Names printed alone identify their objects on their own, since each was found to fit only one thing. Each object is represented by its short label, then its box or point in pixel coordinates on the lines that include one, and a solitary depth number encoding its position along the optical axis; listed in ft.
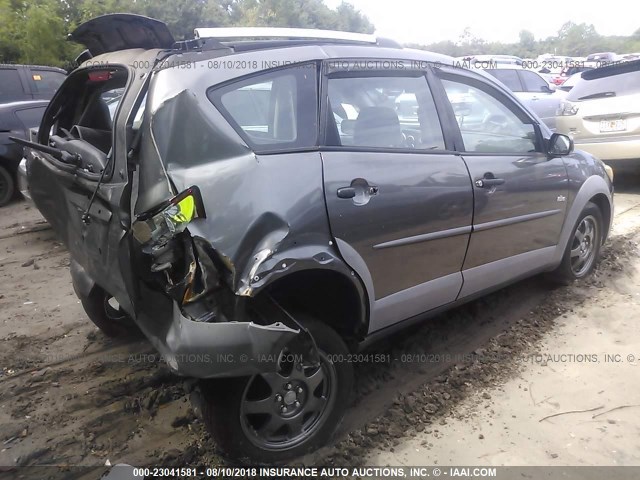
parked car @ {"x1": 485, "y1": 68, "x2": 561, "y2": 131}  33.90
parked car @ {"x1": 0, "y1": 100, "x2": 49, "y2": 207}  23.30
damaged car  7.15
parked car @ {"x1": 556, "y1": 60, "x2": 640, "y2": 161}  22.54
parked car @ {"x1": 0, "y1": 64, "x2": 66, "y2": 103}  27.14
